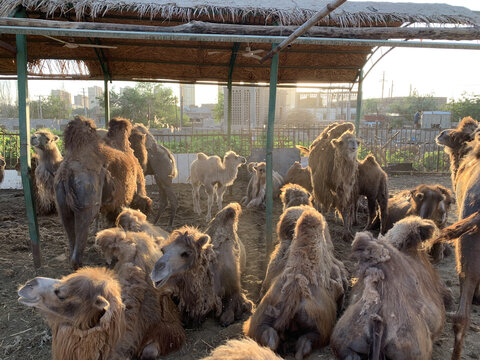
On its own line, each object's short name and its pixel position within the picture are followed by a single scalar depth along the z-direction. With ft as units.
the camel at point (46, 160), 23.03
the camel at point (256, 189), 33.30
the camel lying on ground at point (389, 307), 9.59
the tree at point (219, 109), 151.02
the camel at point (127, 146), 21.95
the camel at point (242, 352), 5.41
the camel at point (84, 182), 16.89
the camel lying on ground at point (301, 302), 11.51
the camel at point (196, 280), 12.71
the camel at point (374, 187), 26.68
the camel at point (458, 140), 19.21
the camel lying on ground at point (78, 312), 8.85
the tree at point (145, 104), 125.70
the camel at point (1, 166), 30.46
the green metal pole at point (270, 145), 19.48
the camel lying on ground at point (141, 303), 11.63
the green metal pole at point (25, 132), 18.22
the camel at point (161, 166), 28.58
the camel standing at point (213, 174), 32.01
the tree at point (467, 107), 108.47
